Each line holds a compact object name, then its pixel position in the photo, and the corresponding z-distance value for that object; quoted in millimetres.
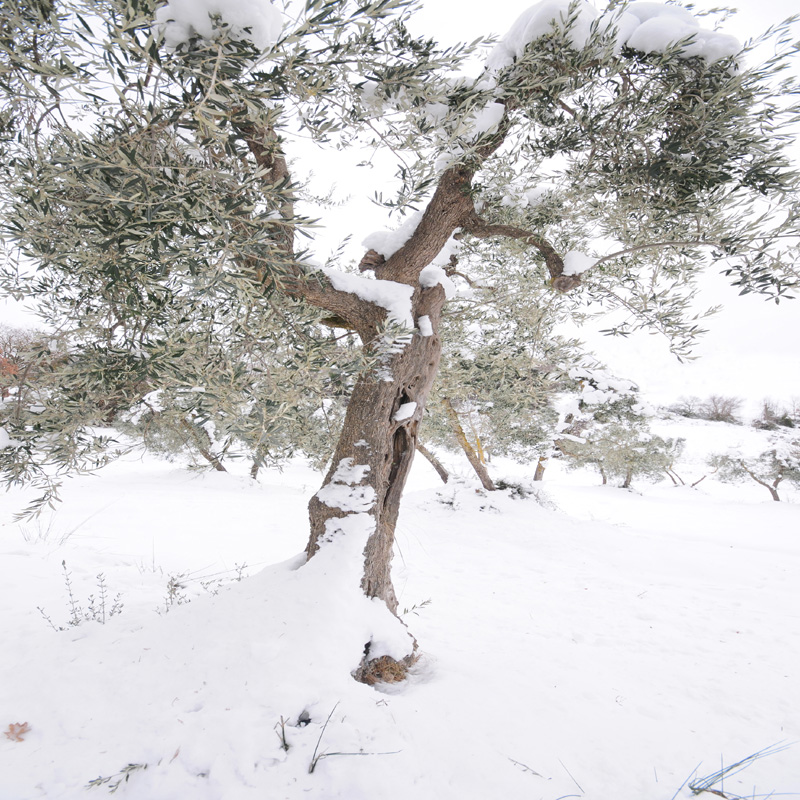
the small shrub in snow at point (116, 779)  1860
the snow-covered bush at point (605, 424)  13664
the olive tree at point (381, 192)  1688
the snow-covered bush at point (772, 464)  19344
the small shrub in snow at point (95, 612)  3502
